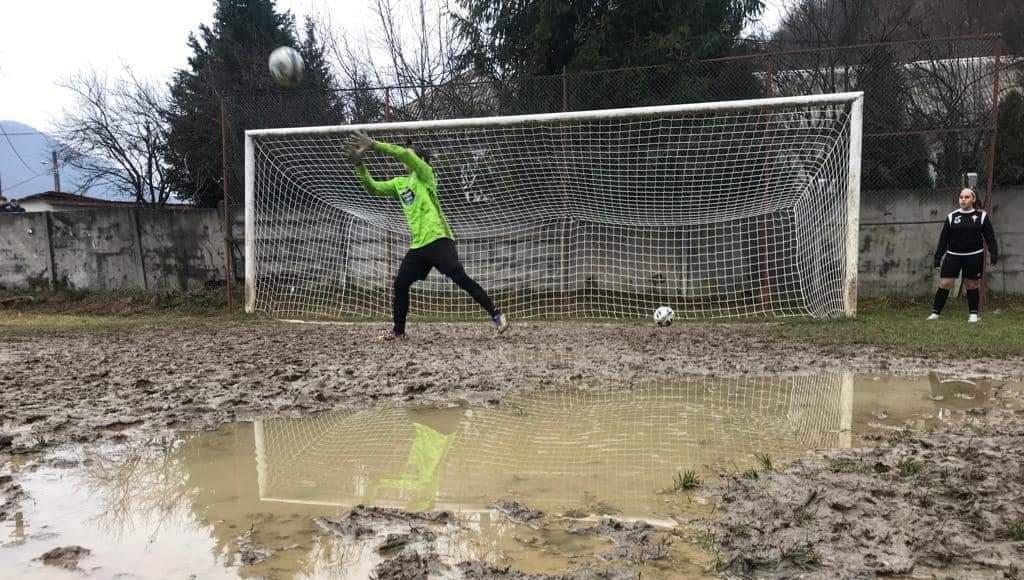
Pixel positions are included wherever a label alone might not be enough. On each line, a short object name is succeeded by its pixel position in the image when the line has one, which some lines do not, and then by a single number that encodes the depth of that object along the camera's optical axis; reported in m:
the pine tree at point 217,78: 15.96
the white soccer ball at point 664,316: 8.20
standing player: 8.05
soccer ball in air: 8.15
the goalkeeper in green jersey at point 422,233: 6.74
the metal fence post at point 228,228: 10.74
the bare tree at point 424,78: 10.40
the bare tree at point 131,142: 17.66
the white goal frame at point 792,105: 7.93
